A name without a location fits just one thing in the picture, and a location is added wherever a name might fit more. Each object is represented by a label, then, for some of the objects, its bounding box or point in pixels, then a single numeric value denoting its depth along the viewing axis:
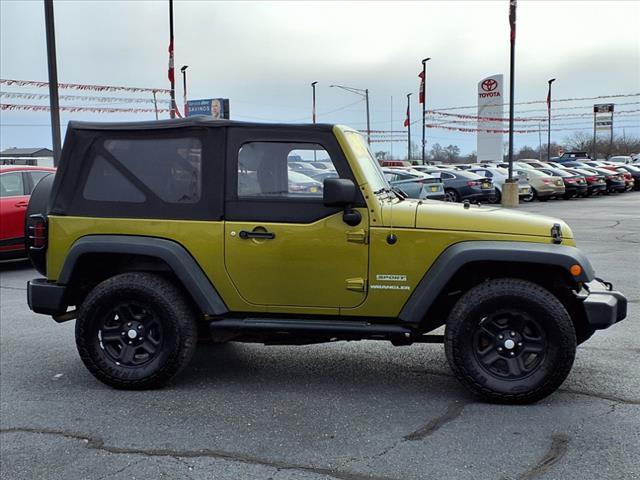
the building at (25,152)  53.47
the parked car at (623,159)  55.88
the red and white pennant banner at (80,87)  21.56
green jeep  4.36
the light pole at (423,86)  44.67
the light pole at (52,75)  13.64
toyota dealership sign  47.81
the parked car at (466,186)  24.77
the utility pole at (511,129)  22.97
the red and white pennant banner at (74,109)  23.21
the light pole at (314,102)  56.10
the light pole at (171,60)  22.11
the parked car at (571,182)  29.94
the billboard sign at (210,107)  37.22
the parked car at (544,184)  28.66
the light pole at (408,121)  55.89
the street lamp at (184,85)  28.97
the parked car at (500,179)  27.50
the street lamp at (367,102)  55.47
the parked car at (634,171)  36.26
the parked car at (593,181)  31.11
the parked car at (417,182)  17.70
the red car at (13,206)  9.94
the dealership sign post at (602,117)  75.44
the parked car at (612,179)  32.84
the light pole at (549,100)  57.28
